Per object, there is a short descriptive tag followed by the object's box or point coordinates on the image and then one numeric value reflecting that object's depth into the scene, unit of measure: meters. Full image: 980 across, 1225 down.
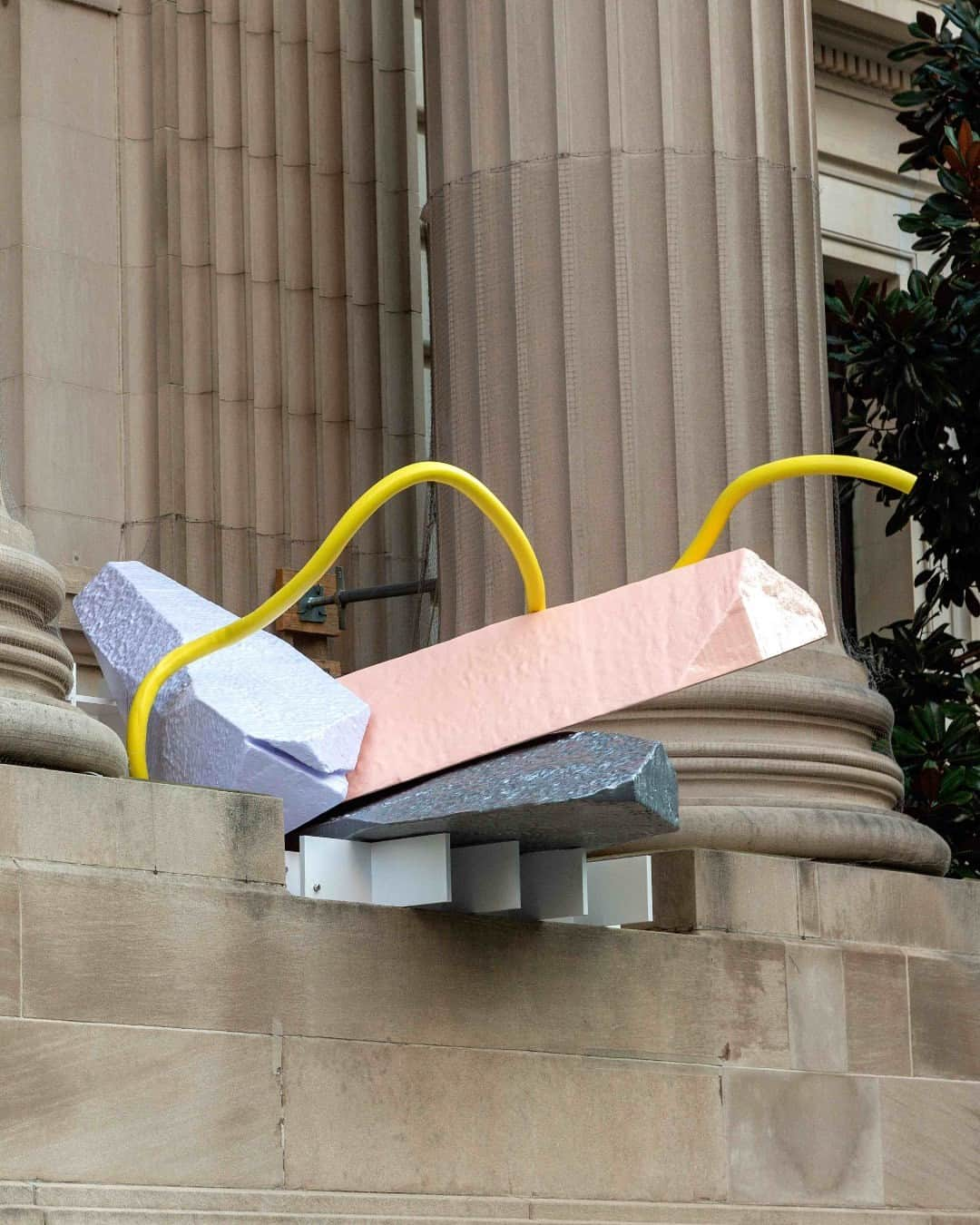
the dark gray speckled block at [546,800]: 15.20
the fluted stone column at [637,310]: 21.34
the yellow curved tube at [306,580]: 16.22
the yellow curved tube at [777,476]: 17.23
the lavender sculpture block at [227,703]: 16.75
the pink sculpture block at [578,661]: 16.25
